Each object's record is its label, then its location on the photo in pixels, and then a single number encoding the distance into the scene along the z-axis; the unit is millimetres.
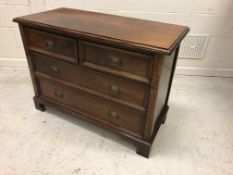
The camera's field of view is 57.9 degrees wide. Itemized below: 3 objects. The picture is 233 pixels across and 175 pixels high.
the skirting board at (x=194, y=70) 2396
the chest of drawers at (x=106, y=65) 1136
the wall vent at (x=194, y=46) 2188
